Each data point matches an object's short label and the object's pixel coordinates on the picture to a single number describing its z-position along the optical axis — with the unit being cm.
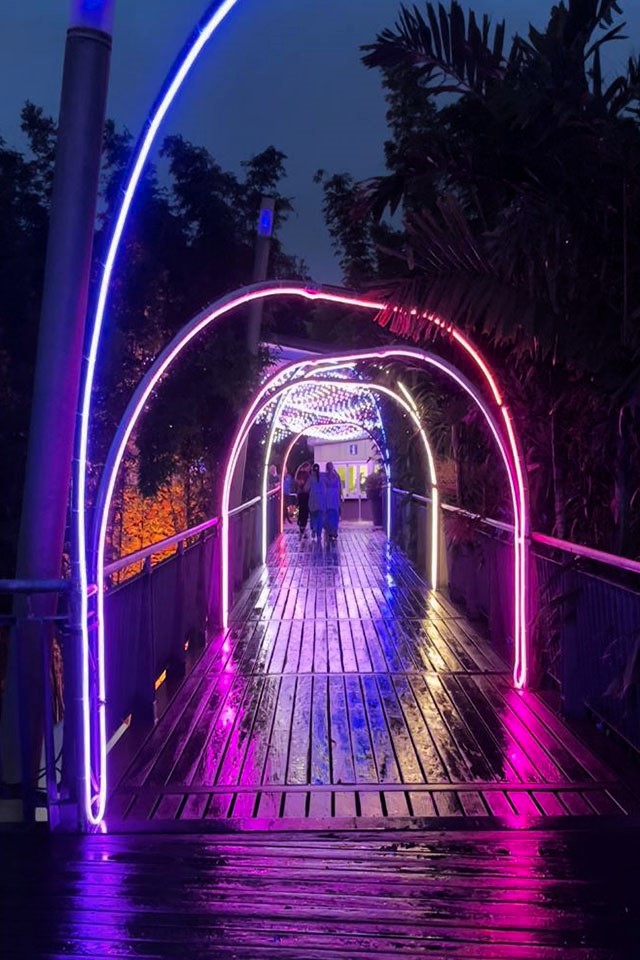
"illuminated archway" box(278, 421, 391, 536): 1894
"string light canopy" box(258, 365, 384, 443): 1817
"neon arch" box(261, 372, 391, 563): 1536
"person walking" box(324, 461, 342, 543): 1866
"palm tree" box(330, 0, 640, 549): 461
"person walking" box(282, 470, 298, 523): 2883
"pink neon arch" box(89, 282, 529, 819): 403
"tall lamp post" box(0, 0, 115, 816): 398
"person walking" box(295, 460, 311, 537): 2095
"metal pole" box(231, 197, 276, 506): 1403
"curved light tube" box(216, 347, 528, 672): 634
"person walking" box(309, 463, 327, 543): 1838
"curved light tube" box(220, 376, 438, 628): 905
